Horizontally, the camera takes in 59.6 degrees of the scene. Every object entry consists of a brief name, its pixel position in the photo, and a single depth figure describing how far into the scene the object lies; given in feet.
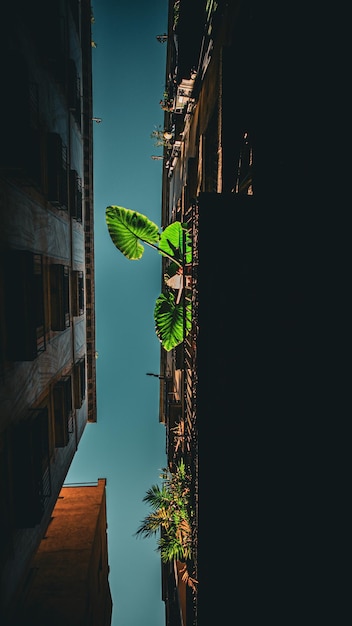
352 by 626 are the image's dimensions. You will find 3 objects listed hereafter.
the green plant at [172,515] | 25.99
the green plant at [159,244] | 29.81
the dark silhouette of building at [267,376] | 14.78
